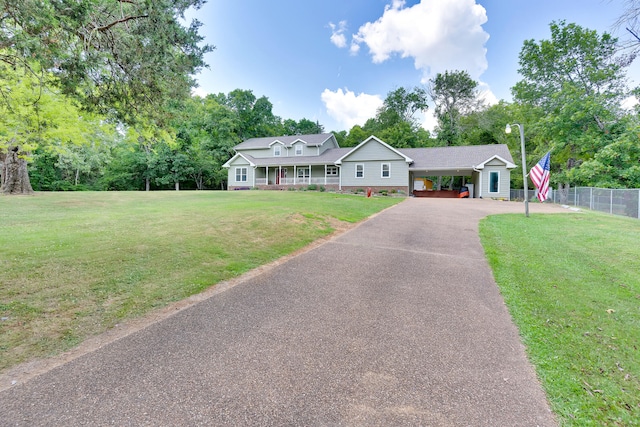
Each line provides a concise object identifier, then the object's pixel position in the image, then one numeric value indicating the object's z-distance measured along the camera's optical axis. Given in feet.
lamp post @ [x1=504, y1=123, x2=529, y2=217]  46.30
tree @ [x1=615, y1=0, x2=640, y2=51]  16.81
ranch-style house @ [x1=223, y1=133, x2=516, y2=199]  87.71
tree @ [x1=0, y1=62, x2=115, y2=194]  35.06
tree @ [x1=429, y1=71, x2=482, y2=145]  157.92
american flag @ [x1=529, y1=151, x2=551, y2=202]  46.29
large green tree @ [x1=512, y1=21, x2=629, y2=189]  76.95
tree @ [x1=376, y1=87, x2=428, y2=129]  177.88
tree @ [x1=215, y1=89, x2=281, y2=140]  165.58
